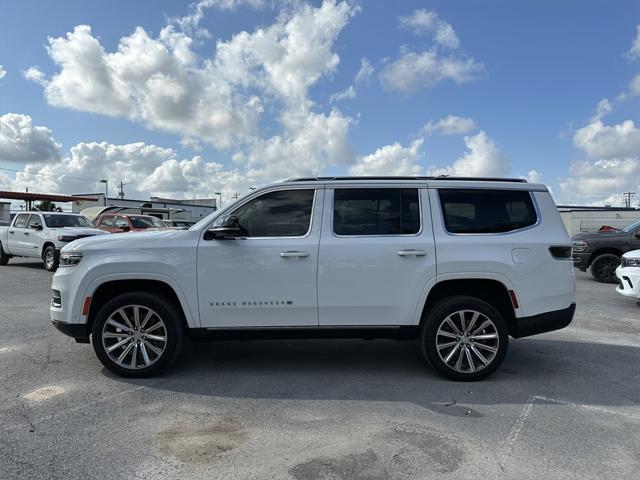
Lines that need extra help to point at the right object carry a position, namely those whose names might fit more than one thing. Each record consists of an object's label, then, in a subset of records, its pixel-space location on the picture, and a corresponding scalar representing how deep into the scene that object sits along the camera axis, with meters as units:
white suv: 4.60
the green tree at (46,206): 67.88
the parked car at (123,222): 17.88
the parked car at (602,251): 11.95
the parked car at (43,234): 13.96
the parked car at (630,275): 8.27
